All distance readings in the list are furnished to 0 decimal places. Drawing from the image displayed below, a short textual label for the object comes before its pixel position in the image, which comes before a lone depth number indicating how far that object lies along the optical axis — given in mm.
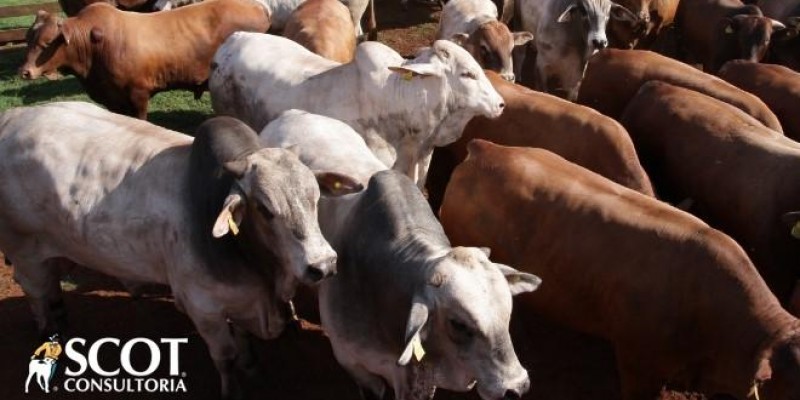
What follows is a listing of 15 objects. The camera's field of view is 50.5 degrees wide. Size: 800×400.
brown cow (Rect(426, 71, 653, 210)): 6969
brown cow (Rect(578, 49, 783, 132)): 8352
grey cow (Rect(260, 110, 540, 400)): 4211
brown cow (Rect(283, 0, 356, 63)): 9352
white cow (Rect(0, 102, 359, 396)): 4801
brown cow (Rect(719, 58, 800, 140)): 8141
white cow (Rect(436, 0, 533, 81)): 8852
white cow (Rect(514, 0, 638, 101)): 9727
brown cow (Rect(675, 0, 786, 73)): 9820
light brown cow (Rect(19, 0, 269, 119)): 9523
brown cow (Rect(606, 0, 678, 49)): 11305
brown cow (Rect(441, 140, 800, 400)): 5027
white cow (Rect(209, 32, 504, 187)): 7211
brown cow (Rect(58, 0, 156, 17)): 13227
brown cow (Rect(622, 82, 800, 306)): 6469
